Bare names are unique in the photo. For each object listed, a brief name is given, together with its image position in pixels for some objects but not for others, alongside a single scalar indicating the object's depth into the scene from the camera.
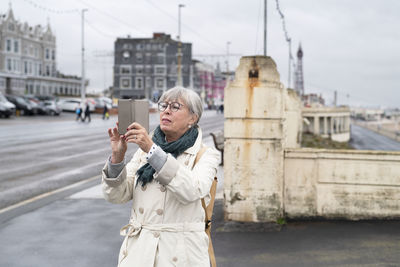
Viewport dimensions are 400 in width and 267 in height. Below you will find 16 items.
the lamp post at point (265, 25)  9.38
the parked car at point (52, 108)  49.03
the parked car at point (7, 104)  40.74
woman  2.94
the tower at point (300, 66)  156.23
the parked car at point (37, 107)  47.78
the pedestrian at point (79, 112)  40.38
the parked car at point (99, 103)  57.60
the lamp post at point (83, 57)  53.97
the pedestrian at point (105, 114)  44.74
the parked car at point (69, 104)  56.65
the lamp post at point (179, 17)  61.68
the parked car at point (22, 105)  46.91
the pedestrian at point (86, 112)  40.39
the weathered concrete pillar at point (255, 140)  7.11
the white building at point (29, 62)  73.31
